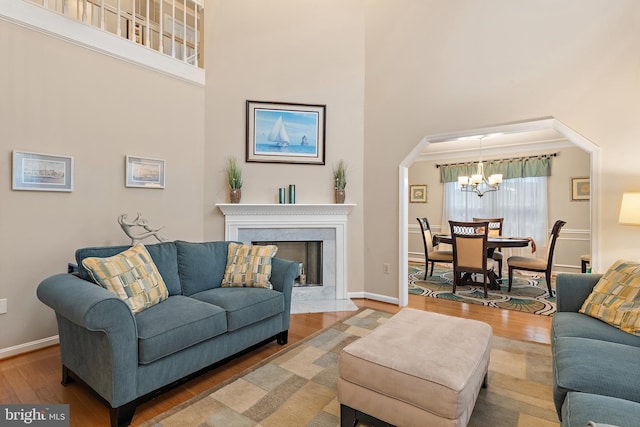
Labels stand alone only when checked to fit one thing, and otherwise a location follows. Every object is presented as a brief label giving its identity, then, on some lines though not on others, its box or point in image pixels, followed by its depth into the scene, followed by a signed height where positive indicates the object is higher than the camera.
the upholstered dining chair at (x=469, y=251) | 4.31 -0.53
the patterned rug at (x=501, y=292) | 4.00 -1.14
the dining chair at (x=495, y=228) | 5.68 -0.27
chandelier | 5.41 +0.54
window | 6.10 +0.12
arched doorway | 2.91 +0.50
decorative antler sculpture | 2.85 -0.14
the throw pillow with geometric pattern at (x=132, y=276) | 1.98 -0.44
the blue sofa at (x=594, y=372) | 1.14 -0.69
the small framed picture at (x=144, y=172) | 3.21 +0.39
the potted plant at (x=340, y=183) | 4.10 +0.36
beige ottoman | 1.41 -0.76
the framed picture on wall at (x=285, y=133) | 3.97 +0.99
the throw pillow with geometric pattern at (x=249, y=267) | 2.82 -0.50
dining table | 4.49 -0.44
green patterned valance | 6.02 +0.91
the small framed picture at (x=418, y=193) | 7.51 +0.45
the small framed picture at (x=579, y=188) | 5.62 +0.44
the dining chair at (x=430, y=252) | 5.15 -0.66
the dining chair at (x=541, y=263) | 4.36 -0.70
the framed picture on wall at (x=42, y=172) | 2.57 +0.31
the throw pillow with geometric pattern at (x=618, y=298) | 1.87 -0.53
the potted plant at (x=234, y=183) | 3.79 +0.32
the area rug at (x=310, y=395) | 1.78 -1.15
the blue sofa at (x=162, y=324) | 1.67 -0.72
